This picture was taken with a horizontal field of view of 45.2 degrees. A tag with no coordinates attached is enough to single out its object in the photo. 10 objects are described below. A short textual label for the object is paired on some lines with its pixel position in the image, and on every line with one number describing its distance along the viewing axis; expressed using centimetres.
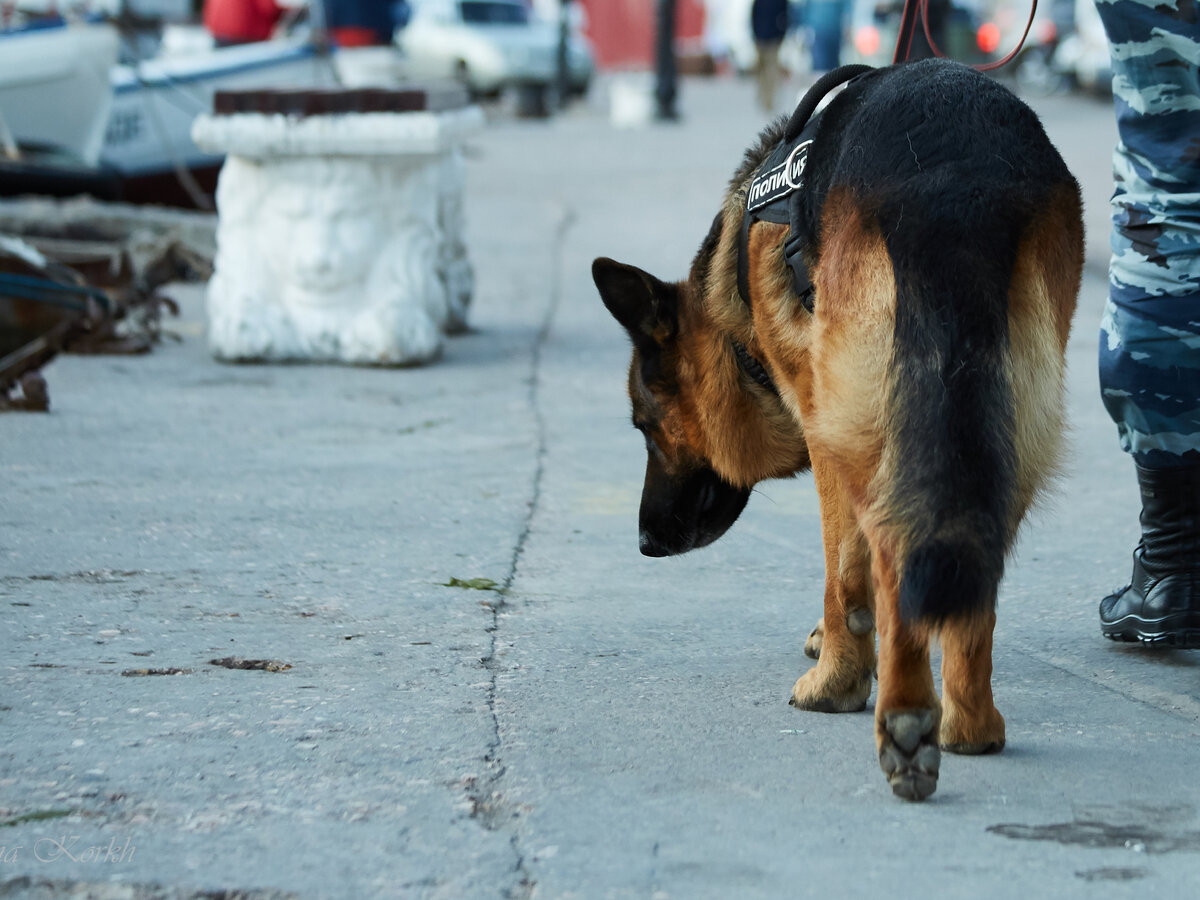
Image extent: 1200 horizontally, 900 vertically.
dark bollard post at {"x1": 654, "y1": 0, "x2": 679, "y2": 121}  2059
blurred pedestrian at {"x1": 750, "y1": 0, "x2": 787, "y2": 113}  2112
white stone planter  593
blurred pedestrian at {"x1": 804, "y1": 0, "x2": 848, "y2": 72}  2419
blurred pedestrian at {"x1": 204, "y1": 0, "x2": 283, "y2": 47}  1468
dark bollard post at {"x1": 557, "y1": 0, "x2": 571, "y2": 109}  2278
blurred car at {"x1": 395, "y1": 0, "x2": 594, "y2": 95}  2439
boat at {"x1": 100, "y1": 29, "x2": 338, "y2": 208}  1100
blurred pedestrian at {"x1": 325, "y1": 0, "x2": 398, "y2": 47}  1830
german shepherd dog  215
